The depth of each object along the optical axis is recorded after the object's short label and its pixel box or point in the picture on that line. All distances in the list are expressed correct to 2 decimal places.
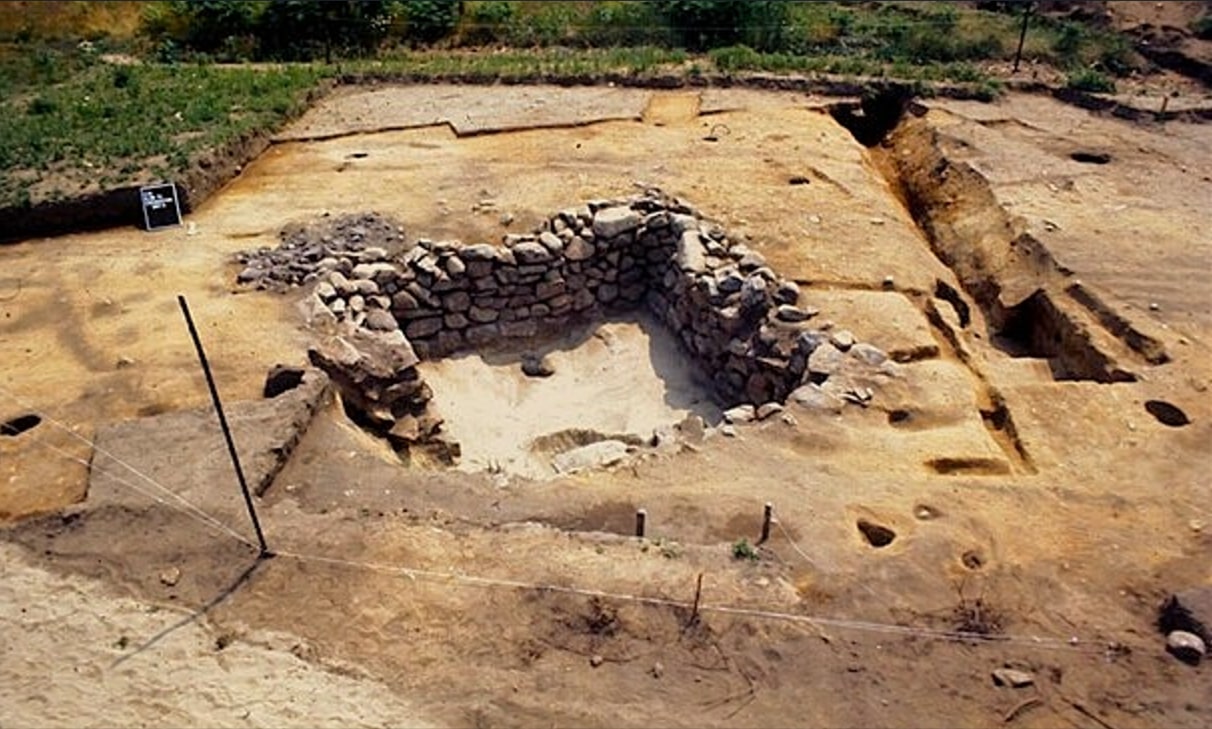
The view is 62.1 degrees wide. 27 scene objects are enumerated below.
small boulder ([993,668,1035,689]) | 6.06
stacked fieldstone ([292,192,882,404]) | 10.24
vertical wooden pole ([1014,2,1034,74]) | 17.31
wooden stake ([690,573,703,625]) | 6.39
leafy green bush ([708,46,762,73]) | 16.66
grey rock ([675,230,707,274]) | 11.13
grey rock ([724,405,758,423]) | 9.09
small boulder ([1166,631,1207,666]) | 6.23
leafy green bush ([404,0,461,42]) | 18.75
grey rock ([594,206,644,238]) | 11.64
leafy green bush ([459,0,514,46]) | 18.91
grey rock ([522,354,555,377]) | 11.45
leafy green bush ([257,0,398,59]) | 17.89
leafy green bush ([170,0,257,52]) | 18.11
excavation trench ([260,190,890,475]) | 9.76
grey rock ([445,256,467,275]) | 11.16
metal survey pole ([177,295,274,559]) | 6.63
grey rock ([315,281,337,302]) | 10.28
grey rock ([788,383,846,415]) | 8.80
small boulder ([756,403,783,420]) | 8.90
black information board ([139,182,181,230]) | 11.59
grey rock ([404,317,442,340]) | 11.22
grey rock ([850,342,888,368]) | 9.31
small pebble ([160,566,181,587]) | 6.67
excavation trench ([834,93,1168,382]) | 9.86
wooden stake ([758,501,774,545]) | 7.14
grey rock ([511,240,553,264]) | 11.34
